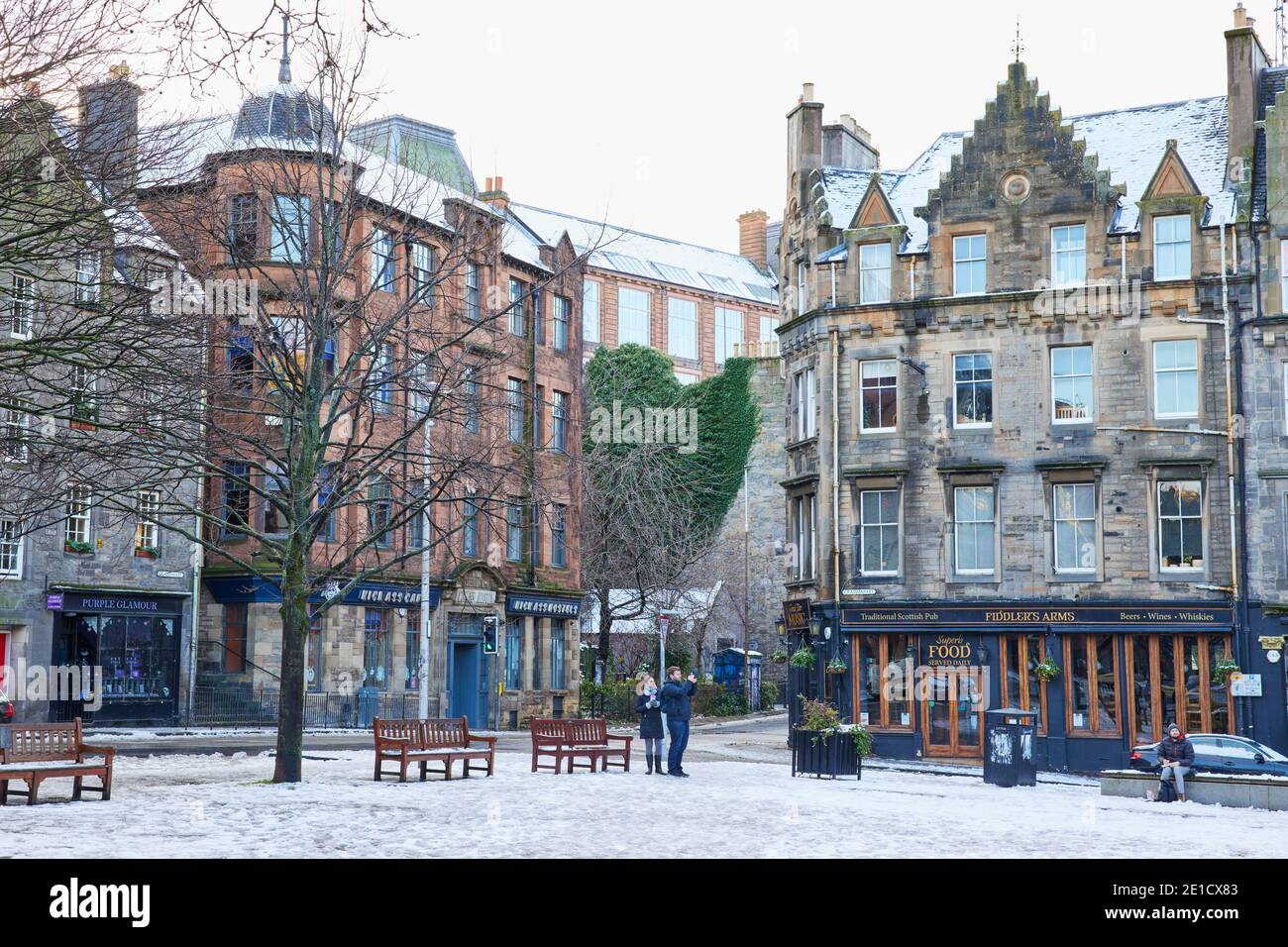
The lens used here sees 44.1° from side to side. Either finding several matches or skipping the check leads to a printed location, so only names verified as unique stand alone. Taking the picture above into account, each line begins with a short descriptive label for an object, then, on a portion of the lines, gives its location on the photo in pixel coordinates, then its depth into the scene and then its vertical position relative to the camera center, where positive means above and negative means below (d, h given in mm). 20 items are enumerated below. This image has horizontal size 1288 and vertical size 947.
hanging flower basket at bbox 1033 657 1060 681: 34344 -821
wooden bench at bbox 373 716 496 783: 22047 -1589
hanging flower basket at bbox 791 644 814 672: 37375 -603
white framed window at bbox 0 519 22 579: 35406 +1635
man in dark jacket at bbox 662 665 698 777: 24891 -1360
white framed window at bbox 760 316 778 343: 78175 +15002
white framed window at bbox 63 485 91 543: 37062 +2450
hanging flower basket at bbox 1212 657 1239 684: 33000 -774
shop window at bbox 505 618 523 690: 47000 -658
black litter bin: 26672 -1962
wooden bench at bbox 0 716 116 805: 18375 -1418
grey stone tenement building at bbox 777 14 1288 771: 34375 +4289
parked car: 28328 -2252
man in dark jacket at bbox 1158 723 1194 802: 24078 -1931
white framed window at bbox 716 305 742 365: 76812 +14522
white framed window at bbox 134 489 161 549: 38934 +2383
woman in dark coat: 25281 -1440
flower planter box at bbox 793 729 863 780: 26984 -2090
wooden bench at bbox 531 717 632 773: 25312 -1745
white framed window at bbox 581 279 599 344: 70438 +14205
